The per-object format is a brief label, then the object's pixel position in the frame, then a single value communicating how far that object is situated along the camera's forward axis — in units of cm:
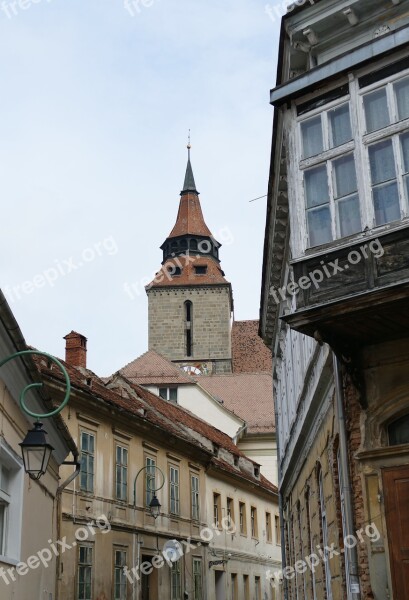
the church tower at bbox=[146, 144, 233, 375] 8031
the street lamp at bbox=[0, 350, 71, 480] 1030
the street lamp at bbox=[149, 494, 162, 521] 2408
